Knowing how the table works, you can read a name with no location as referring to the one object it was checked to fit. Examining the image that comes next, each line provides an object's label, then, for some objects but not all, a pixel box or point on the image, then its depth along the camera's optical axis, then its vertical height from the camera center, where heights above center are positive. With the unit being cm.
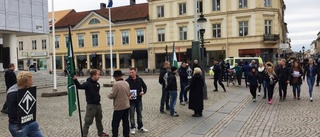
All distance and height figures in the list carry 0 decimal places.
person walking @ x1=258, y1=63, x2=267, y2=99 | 1441 -54
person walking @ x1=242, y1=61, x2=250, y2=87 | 1928 -53
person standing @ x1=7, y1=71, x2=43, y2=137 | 469 -67
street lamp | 1399 +160
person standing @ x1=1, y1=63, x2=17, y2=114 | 1082 -46
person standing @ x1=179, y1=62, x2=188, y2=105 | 1243 -70
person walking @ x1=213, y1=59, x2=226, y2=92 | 1691 -65
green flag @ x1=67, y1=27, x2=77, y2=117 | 682 -42
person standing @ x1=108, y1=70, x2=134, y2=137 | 687 -85
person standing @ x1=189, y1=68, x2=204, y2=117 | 1001 -105
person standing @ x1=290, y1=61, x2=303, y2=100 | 1316 -68
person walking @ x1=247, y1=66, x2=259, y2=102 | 1328 -87
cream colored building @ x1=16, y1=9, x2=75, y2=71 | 5459 +206
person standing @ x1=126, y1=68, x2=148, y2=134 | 784 -87
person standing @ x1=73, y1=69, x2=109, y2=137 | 709 -78
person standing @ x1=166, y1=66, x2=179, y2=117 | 1002 -91
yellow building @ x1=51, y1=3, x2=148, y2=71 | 4625 +379
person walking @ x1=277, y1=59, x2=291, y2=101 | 1320 -67
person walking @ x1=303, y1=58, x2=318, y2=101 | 1316 -60
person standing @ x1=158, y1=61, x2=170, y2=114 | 1045 -68
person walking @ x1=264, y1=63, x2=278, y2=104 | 1287 -82
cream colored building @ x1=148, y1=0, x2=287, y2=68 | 3812 +434
